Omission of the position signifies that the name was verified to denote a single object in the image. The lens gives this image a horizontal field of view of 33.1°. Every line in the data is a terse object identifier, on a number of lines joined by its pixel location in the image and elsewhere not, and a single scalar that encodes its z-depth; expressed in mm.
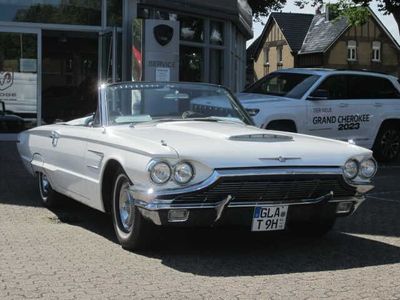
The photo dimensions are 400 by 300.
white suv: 12047
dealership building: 15438
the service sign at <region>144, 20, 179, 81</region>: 14250
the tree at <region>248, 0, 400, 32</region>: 19453
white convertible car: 5406
